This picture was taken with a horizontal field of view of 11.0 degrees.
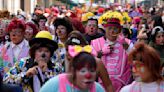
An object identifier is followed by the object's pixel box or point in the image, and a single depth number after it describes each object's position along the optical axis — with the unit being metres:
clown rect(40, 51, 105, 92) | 6.58
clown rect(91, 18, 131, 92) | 11.01
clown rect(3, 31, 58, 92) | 8.36
